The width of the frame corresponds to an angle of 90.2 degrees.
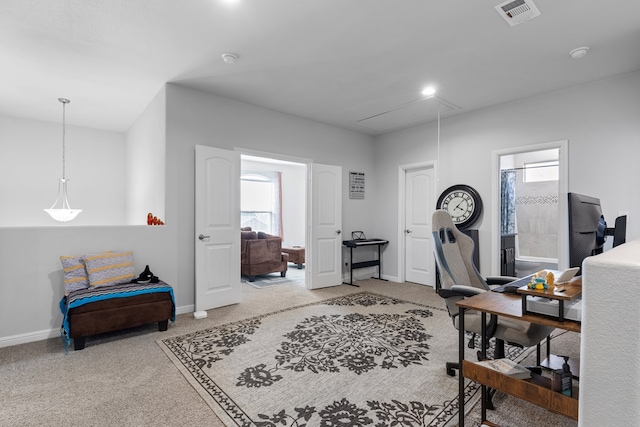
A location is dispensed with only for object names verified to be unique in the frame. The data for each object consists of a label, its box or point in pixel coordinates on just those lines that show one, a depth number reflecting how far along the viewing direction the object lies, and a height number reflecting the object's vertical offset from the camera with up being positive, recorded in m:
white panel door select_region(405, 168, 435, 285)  5.27 -0.18
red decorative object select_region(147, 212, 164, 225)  3.76 -0.07
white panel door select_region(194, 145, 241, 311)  3.86 -0.16
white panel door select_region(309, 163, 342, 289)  5.05 -0.18
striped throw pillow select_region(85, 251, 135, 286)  3.10 -0.54
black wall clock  4.58 +0.17
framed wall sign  5.69 +0.54
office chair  1.90 -0.50
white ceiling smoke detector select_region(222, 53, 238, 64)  3.05 +1.53
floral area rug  1.88 -1.16
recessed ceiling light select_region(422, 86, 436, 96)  3.85 +1.54
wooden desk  1.33 -0.75
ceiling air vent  2.30 +1.53
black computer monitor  1.43 -0.06
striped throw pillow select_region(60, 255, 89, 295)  3.04 -0.57
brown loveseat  5.66 -0.74
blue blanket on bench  2.72 -0.73
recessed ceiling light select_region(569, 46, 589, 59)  2.90 +1.52
